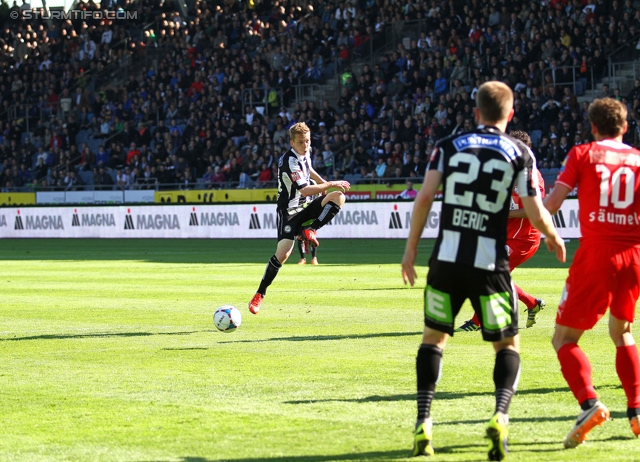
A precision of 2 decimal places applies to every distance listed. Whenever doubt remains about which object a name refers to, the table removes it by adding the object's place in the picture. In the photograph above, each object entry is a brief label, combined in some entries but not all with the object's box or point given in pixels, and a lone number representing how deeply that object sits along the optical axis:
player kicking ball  26.58
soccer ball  22.94
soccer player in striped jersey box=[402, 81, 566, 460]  12.05
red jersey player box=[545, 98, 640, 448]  12.59
